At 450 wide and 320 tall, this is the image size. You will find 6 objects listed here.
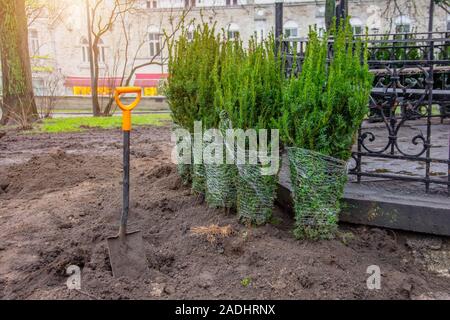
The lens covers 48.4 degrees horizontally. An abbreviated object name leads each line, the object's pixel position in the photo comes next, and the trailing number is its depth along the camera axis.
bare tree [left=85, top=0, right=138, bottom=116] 20.01
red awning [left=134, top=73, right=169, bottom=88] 38.53
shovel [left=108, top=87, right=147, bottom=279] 3.55
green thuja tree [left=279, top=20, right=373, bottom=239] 3.60
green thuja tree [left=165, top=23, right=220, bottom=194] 4.86
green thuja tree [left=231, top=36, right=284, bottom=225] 3.93
